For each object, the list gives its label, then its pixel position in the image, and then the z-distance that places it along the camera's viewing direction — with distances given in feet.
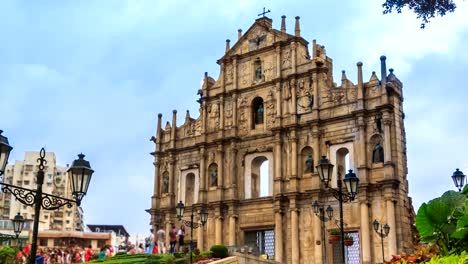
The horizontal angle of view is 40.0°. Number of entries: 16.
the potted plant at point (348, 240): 93.78
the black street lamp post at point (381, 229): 100.07
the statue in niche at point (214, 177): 129.29
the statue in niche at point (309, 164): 117.19
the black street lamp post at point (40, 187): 37.96
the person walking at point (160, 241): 115.57
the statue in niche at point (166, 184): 136.15
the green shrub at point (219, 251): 92.73
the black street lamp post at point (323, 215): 96.12
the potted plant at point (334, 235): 90.18
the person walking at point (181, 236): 114.01
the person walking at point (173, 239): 112.71
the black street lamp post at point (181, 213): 93.09
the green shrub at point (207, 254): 91.65
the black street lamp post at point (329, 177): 54.95
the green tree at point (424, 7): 38.91
